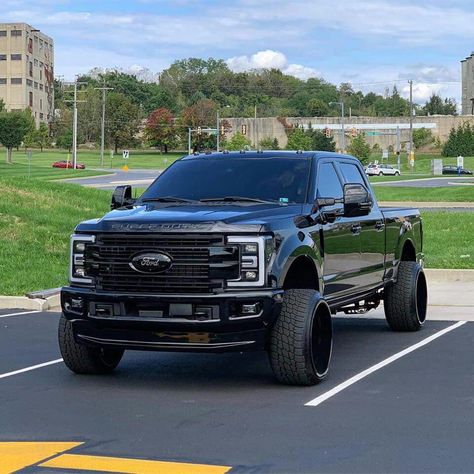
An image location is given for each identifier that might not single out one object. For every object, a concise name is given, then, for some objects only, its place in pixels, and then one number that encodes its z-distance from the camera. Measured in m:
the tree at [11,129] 93.94
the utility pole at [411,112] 101.44
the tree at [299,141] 102.71
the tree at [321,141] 102.94
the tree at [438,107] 172.00
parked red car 95.24
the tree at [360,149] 104.12
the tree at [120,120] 134.12
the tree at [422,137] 127.00
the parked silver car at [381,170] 83.25
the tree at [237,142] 103.56
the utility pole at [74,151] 86.59
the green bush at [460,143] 115.88
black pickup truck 7.78
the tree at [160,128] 127.50
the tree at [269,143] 119.46
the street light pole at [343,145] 105.75
